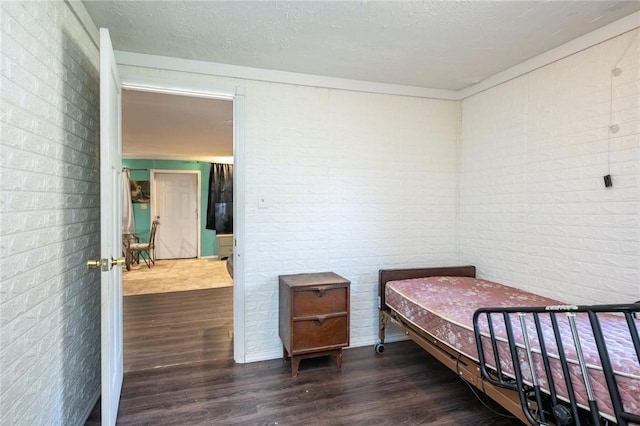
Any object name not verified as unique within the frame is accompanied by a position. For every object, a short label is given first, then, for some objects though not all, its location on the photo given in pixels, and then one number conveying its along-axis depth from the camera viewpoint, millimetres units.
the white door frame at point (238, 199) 2578
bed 1173
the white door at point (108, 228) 1575
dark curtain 7629
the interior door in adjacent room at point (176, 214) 7430
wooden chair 6510
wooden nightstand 2383
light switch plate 2695
